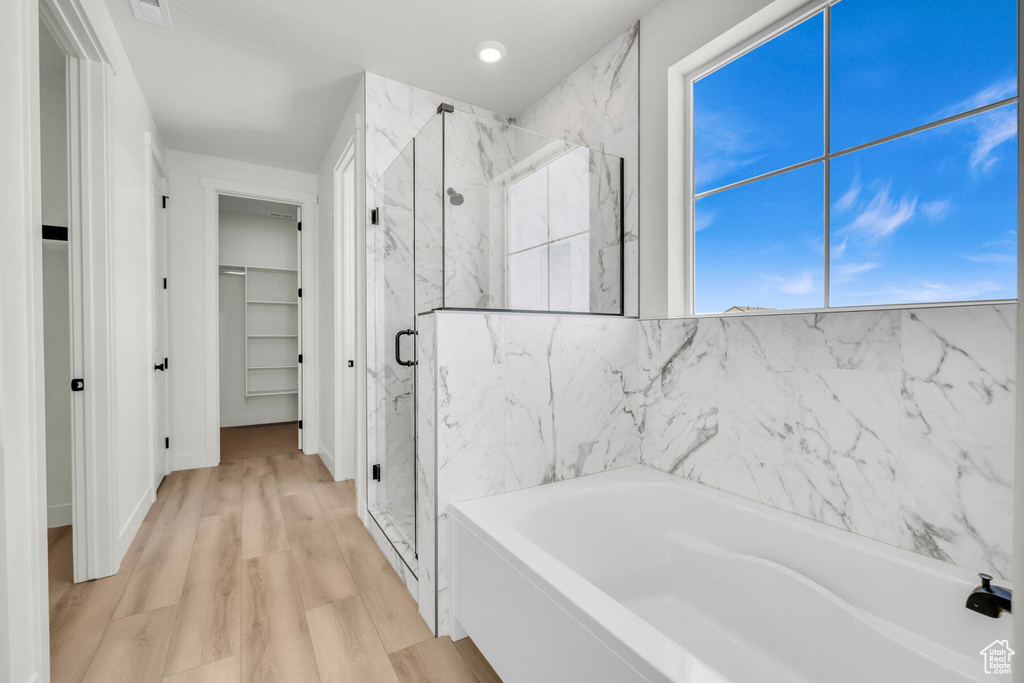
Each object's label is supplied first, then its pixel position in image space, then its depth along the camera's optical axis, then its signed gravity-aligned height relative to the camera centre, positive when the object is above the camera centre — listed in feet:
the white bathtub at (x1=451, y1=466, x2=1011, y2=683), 3.35 -2.37
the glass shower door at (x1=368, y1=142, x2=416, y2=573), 6.89 -0.39
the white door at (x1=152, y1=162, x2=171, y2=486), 9.86 -0.05
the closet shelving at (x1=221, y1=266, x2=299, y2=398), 17.04 +0.15
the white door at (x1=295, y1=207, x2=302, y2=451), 12.85 +2.36
